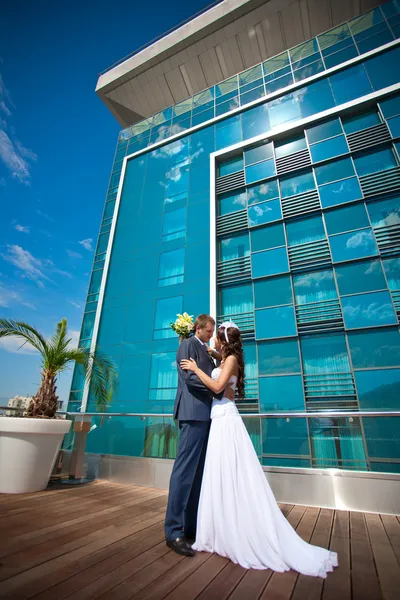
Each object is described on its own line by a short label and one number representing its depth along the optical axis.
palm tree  4.38
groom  2.20
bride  1.83
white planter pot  3.64
